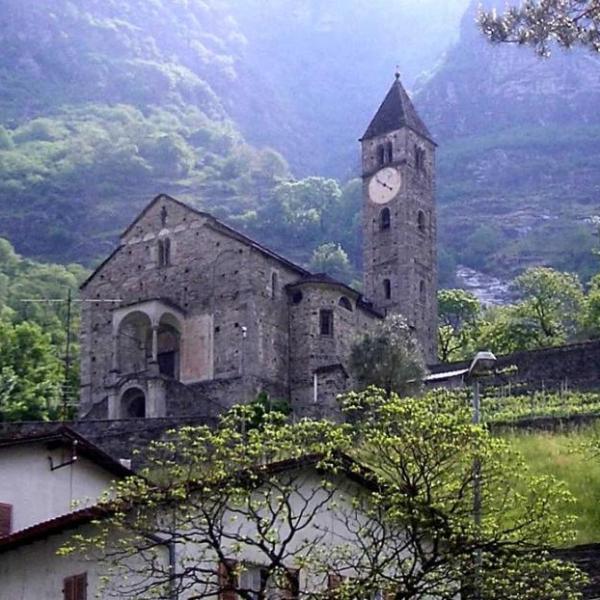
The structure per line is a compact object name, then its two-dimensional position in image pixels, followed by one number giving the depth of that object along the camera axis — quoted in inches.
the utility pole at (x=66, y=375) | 2603.1
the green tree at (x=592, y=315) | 3299.0
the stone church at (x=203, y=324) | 2488.9
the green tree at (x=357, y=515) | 845.8
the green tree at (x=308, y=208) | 7042.3
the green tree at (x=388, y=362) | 2198.6
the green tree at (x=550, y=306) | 3369.1
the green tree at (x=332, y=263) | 6127.0
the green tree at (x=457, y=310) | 4124.0
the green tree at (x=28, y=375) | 2529.5
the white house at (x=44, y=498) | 1015.6
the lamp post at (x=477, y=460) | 847.7
